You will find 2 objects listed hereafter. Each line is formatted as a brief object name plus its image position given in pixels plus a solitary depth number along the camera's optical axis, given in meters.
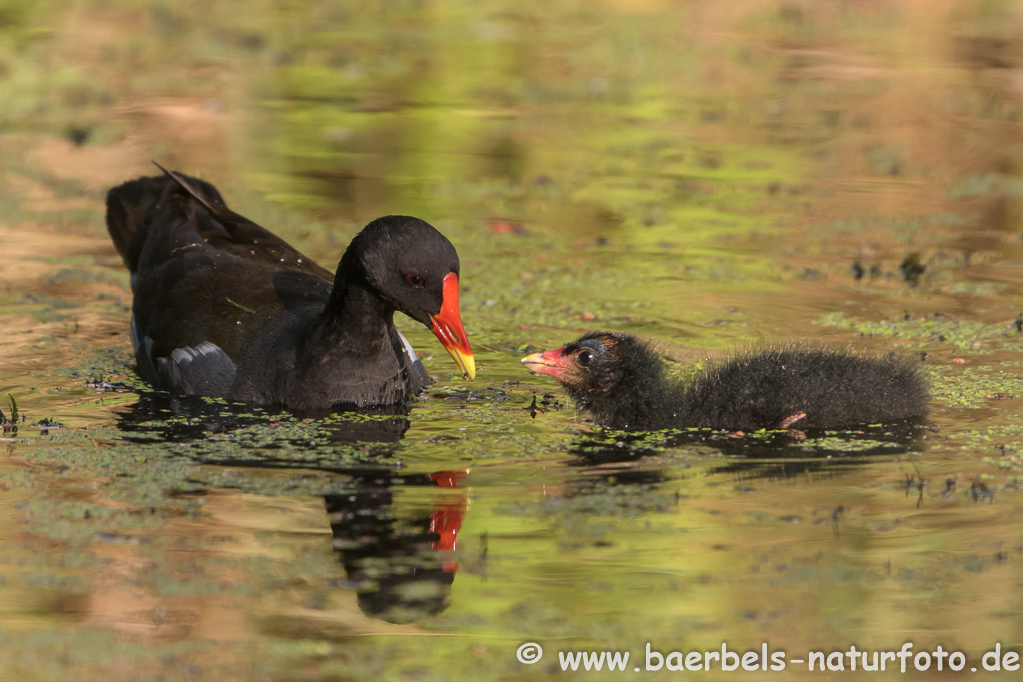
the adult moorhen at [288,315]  12.65
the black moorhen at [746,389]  12.45
